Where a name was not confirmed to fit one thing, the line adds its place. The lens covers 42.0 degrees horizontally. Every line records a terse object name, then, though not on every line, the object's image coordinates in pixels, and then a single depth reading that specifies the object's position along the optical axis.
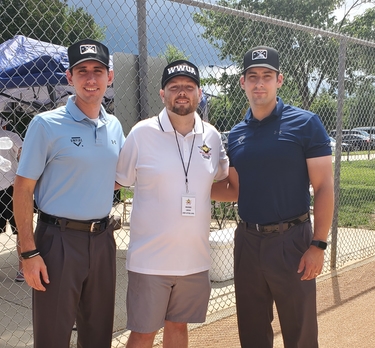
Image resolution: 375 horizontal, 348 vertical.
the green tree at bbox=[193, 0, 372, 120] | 6.47
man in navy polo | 3.24
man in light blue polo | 2.75
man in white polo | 3.13
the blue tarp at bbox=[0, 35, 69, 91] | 5.73
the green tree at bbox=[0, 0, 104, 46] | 11.55
